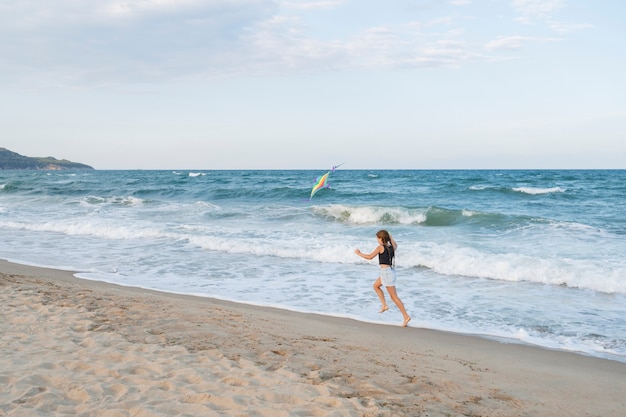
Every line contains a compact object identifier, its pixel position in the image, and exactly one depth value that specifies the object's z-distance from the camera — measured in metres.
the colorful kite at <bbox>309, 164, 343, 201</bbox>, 8.66
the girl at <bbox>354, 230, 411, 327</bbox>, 8.31
